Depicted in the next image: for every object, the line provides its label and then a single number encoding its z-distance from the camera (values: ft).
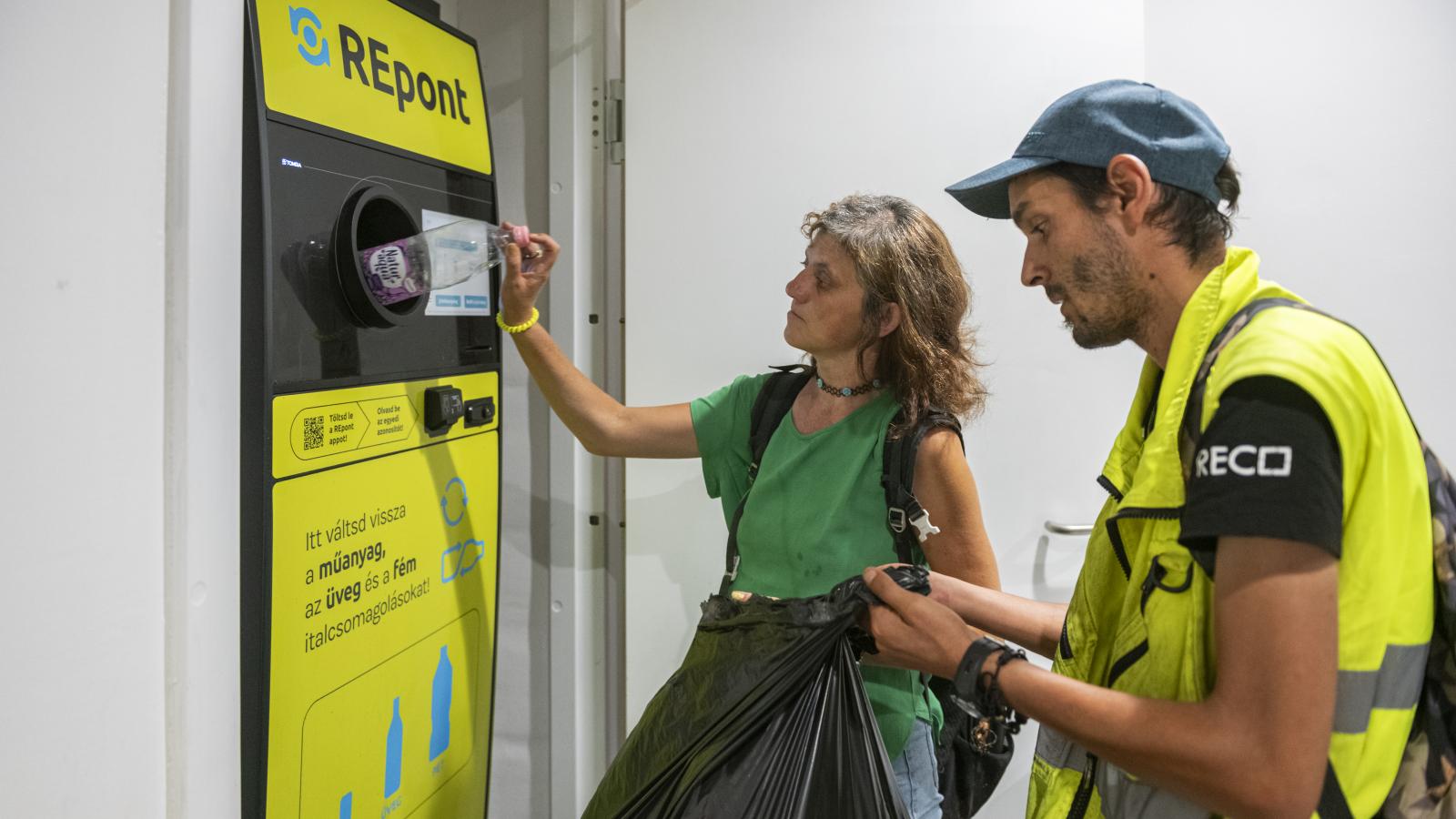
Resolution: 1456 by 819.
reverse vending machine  3.53
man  2.46
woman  4.45
